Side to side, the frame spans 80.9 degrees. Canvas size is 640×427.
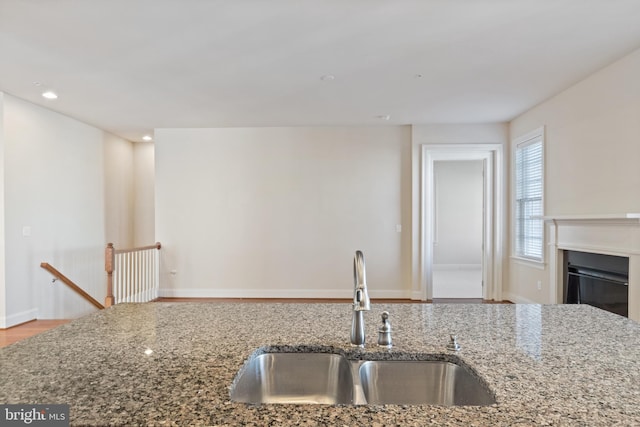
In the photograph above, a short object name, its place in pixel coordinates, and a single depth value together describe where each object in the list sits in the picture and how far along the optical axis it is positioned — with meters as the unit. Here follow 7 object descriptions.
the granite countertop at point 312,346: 0.73
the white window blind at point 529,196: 4.59
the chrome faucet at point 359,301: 1.09
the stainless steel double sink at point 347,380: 1.05
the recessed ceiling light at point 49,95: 4.00
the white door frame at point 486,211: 5.39
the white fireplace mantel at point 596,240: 2.97
